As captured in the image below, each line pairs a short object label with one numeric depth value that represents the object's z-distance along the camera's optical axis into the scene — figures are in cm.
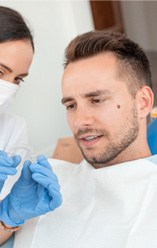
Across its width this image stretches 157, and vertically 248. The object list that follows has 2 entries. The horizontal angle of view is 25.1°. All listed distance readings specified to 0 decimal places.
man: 99
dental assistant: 118
